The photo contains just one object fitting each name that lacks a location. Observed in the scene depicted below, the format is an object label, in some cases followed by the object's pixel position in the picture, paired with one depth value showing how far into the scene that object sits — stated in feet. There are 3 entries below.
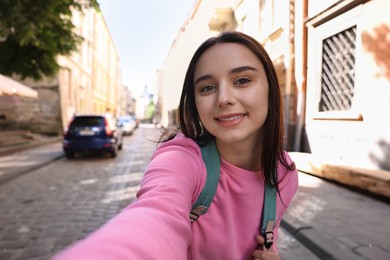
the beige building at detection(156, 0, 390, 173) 7.09
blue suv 33.23
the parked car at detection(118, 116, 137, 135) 81.30
